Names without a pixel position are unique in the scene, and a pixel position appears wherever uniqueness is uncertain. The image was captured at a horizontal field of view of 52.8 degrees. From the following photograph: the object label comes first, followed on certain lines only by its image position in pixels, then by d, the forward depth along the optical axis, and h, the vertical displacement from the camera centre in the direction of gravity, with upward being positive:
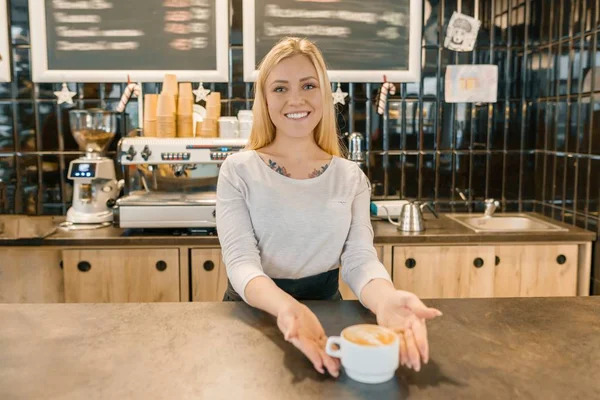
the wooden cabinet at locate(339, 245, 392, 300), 2.65 -0.53
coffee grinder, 2.78 -0.19
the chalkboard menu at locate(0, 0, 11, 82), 3.00 +0.42
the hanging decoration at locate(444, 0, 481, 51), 3.17 +0.54
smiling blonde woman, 1.50 -0.17
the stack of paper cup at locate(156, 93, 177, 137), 2.75 +0.06
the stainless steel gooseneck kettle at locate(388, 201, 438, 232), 2.72 -0.38
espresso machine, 2.63 -0.29
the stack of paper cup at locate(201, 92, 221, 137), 2.82 +0.06
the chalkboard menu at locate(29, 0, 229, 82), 3.02 +0.46
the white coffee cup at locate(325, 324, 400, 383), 0.91 -0.34
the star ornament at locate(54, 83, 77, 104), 3.07 +0.19
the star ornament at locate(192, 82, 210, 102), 3.09 +0.20
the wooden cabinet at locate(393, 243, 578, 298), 2.67 -0.60
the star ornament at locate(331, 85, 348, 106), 3.15 +0.20
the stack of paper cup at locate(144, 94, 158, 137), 2.79 +0.07
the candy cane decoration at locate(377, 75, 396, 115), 3.16 +0.21
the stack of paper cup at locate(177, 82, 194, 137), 2.80 +0.09
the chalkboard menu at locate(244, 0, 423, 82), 3.07 +0.51
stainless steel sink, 3.15 -0.46
